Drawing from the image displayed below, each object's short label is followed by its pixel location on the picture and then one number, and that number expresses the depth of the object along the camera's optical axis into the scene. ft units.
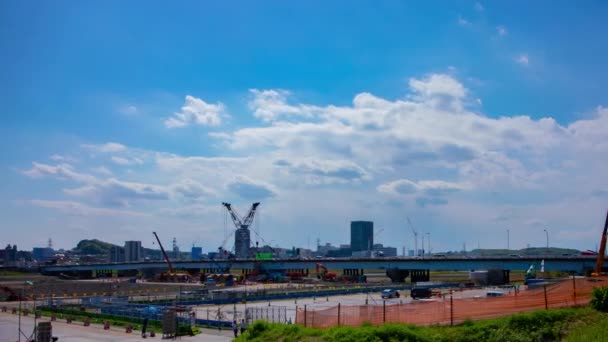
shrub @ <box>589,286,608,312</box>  106.42
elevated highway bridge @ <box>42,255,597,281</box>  442.50
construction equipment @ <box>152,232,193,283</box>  579.07
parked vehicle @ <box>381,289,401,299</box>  306.14
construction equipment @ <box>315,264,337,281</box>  561.84
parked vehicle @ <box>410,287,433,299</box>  283.18
